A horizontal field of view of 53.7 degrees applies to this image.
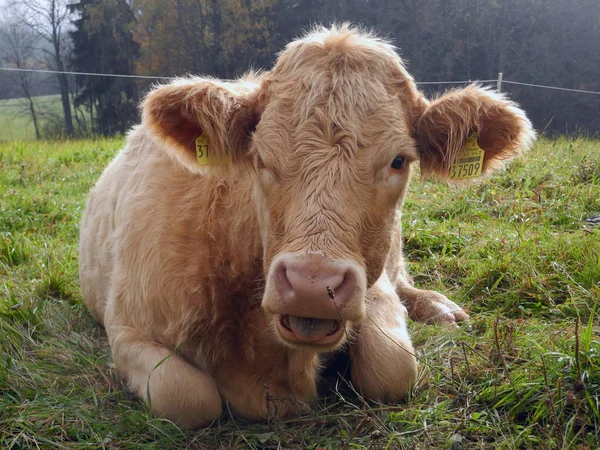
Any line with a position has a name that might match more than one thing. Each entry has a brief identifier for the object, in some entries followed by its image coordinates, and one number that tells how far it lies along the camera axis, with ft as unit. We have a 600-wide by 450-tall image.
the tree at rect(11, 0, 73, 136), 42.39
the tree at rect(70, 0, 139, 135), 43.39
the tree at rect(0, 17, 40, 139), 40.47
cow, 7.31
